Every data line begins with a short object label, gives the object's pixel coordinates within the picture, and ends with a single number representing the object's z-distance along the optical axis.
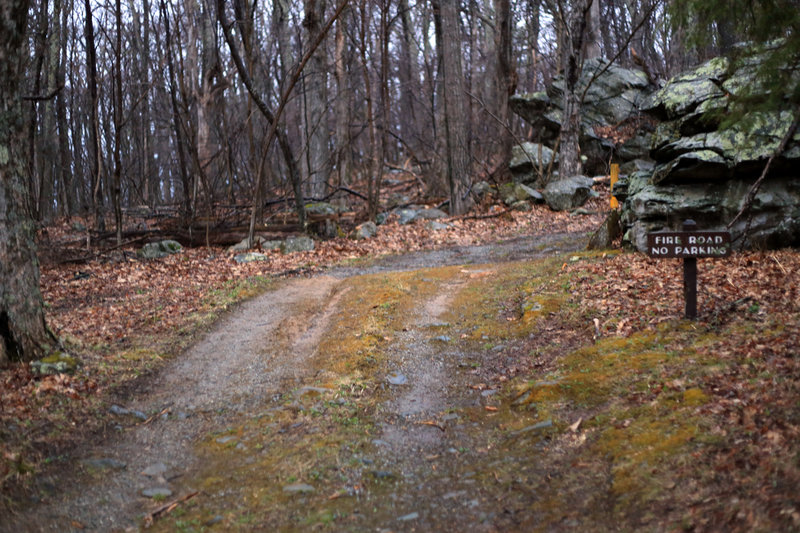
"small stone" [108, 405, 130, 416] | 6.25
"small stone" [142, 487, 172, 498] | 4.63
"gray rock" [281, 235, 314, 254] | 16.08
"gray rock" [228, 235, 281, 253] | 16.33
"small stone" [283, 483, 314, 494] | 4.53
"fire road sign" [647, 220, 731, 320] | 6.21
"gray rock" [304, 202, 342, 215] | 21.44
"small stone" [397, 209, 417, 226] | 19.52
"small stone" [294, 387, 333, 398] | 6.36
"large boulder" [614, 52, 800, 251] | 8.88
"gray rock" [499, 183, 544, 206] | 19.83
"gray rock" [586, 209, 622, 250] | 11.42
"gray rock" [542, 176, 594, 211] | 18.83
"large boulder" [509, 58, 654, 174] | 22.75
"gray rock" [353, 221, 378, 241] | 17.53
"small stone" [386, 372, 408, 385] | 6.75
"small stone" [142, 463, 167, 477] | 5.01
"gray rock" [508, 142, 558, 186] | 21.92
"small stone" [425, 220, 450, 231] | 18.16
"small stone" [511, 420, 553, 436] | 5.23
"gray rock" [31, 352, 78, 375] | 6.63
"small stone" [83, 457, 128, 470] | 5.11
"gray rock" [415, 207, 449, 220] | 19.77
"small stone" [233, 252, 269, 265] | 15.08
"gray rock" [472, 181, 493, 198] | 21.35
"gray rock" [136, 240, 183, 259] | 16.55
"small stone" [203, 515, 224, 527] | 4.16
